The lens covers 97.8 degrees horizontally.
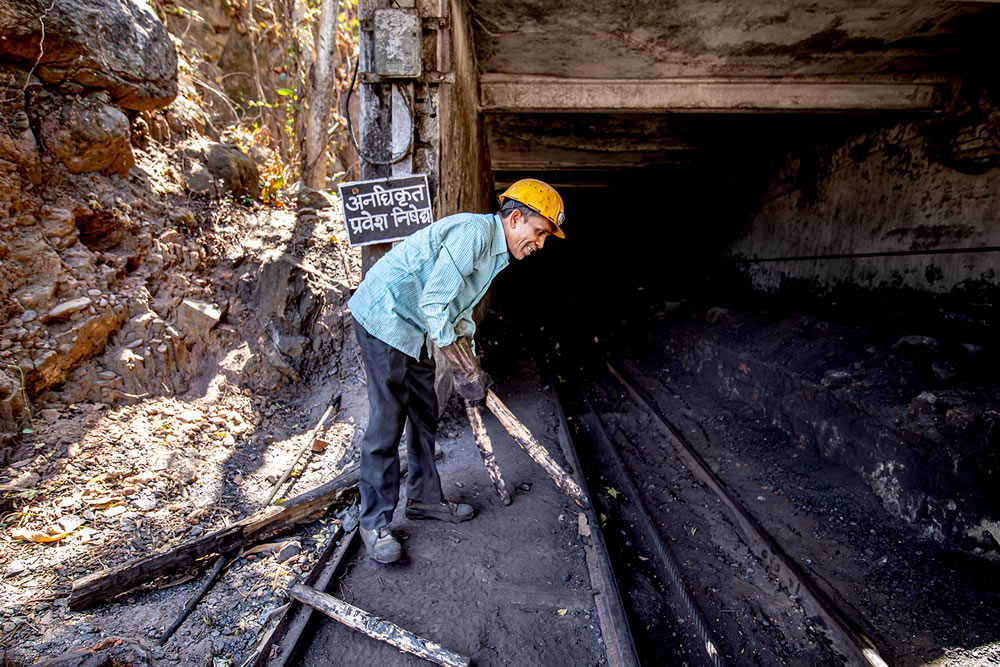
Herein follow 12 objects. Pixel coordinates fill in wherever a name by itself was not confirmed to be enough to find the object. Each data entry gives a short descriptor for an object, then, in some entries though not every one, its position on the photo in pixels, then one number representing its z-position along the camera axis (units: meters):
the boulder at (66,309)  3.26
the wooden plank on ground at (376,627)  2.03
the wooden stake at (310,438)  3.30
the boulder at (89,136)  3.55
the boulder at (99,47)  3.37
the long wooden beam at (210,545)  2.20
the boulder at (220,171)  5.00
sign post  3.60
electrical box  3.36
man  2.37
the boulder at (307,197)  6.02
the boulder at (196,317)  4.10
